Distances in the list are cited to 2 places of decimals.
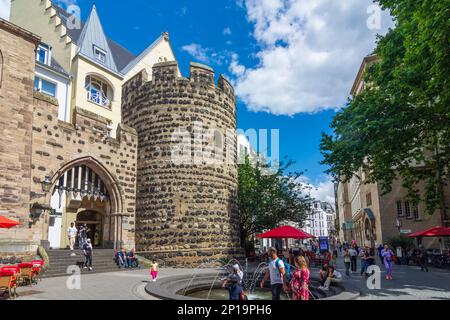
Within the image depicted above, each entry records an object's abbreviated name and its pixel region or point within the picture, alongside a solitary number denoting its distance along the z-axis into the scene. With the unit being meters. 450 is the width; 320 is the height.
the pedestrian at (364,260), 14.67
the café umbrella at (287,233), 16.66
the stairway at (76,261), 13.46
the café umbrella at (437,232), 20.13
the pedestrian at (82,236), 17.84
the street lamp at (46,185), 14.35
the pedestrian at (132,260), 16.38
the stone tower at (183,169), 17.98
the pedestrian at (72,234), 16.59
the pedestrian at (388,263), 13.90
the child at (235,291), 7.07
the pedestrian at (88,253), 14.19
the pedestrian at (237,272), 8.64
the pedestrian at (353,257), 16.66
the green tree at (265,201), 26.45
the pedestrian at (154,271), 11.39
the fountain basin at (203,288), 10.35
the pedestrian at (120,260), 16.02
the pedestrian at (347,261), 15.37
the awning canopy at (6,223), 10.11
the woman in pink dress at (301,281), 7.75
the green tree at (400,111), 11.58
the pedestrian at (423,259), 18.33
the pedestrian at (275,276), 7.91
